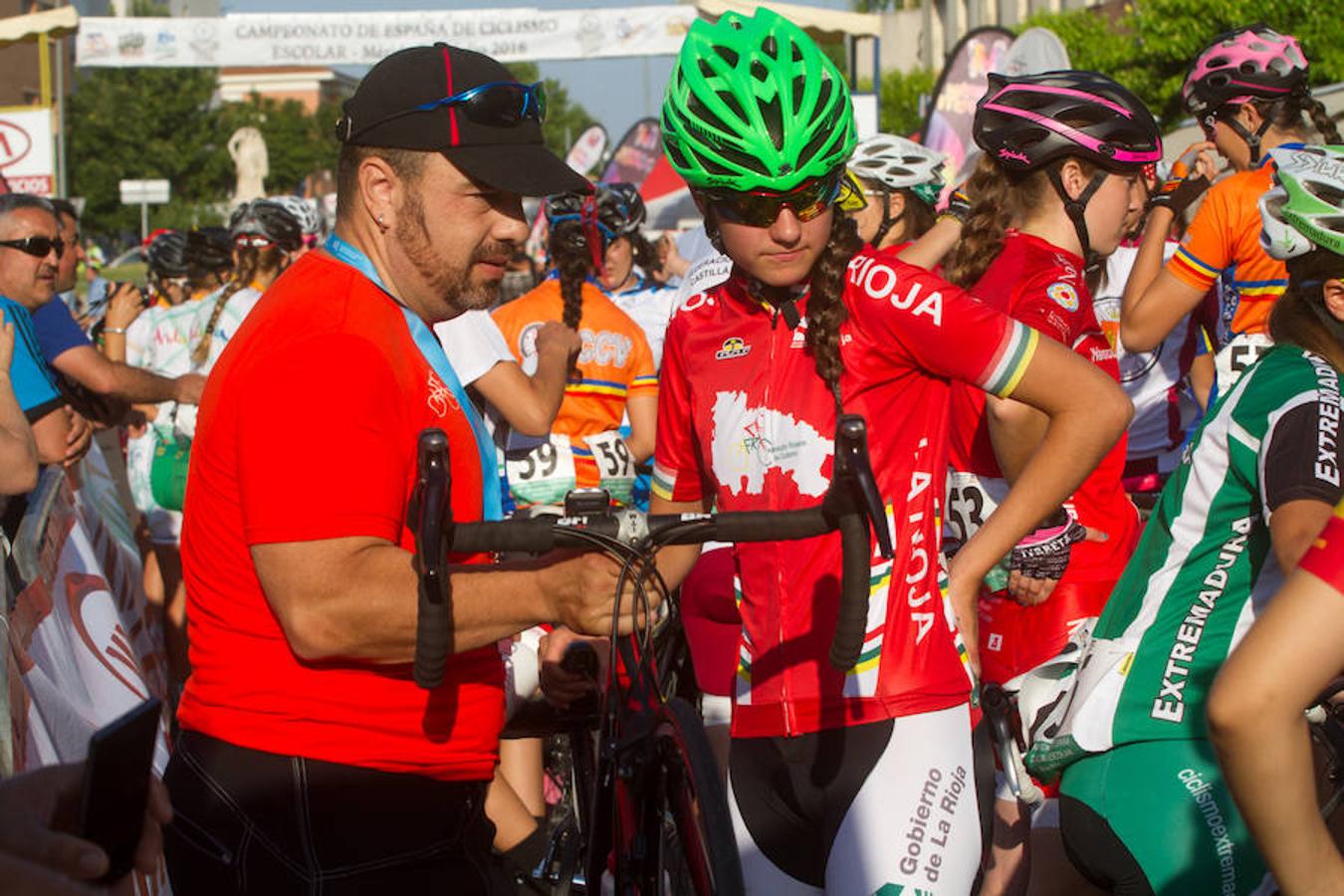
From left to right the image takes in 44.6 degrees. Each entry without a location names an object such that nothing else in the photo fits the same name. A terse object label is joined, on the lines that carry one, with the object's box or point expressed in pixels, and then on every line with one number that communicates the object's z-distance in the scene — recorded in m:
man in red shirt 2.73
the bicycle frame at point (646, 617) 2.50
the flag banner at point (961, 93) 13.98
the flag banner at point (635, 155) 24.08
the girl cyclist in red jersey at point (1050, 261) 4.54
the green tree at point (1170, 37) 25.12
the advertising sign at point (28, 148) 20.30
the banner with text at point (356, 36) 28.22
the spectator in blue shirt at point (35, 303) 6.70
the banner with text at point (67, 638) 4.84
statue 30.86
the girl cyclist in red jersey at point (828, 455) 3.39
